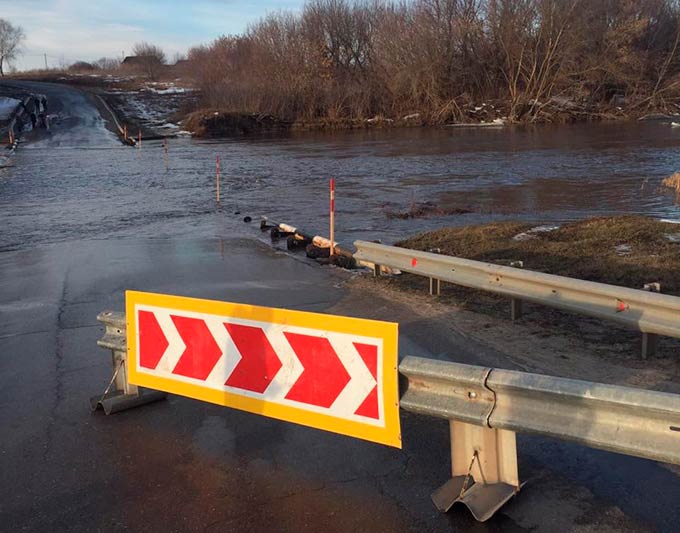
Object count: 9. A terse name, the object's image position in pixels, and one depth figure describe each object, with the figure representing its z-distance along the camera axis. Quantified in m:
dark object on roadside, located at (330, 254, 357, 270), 11.06
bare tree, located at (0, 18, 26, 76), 138.50
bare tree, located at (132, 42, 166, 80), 120.57
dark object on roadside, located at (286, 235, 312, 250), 12.80
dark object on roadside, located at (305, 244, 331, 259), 11.66
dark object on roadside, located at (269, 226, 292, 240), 13.89
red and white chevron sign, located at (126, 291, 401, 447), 3.84
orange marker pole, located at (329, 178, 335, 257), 11.55
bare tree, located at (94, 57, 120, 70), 153.75
